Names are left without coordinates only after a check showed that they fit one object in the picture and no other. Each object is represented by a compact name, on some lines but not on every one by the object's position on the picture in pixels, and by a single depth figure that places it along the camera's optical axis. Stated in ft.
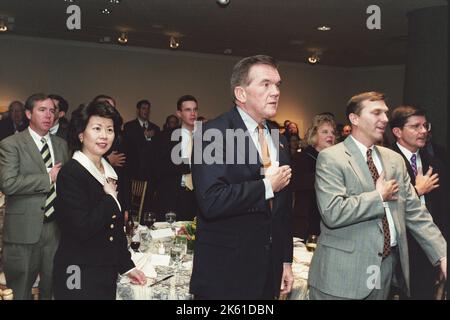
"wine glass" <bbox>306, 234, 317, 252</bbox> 9.39
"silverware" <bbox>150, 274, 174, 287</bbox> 7.31
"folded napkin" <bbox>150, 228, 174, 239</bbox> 10.19
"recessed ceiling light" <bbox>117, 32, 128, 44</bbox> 28.20
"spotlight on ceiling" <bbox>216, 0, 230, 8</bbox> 19.89
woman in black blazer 6.83
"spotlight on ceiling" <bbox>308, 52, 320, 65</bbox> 32.50
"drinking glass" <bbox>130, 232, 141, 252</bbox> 8.98
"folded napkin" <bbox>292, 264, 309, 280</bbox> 8.05
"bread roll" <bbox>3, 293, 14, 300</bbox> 6.09
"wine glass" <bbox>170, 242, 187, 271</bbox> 8.18
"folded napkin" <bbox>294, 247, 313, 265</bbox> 8.95
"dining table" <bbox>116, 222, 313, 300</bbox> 7.12
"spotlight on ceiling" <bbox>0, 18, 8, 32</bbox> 24.75
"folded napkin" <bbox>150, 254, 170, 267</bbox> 8.30
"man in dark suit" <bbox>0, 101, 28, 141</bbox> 24.95
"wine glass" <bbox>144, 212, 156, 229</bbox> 10.70
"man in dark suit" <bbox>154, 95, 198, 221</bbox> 14.65
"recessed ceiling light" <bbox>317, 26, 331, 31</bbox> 25.52
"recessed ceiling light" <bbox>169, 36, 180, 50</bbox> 28.76
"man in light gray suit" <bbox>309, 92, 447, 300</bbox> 6.92
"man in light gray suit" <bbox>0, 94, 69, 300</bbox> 9.75
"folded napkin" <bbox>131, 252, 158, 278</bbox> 7.73
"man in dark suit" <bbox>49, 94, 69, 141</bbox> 13.57
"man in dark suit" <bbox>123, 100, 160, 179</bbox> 20.05
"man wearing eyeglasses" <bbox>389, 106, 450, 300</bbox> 9.10
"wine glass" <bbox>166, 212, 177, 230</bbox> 11.46
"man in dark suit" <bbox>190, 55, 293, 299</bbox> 6.09
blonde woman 13.50
